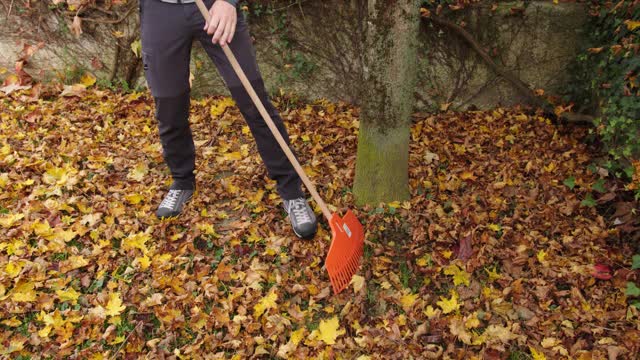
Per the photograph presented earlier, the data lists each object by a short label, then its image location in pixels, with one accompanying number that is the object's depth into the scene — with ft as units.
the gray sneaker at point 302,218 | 9.03
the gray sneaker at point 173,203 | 9.58
